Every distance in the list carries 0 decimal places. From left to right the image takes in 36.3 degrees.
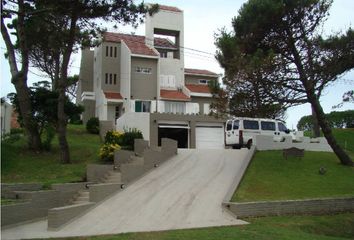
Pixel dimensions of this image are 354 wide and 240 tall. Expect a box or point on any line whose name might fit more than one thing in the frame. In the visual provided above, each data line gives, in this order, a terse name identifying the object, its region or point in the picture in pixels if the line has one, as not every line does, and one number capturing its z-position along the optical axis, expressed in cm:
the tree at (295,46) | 2383
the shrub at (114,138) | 2525
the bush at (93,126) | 3591
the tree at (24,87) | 2400
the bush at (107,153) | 2292
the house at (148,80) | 4419
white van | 3123
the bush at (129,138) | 2530
